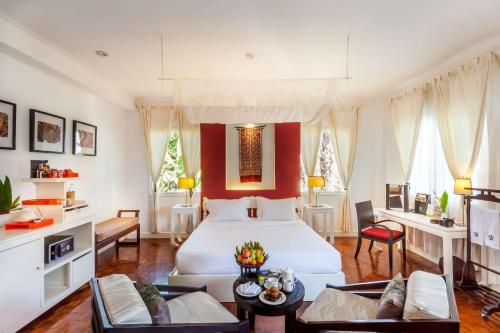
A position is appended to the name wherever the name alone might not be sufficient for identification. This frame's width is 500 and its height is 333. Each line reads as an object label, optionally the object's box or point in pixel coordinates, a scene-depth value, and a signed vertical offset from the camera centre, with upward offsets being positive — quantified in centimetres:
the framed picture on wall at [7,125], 259 +44
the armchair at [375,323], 133 -90
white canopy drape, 264 +75
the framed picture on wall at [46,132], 295 +44
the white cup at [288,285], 200 -95
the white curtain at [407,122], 405 +80
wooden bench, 348 -95
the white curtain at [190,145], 508 +46
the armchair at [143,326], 131 -87
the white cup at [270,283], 198 -92
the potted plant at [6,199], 239 -31
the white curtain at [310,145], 513 +46
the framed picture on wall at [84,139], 371 +44
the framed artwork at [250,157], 506 +21
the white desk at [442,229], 303 -78
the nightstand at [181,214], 464 -87
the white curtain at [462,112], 302 +74
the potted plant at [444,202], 343 -46
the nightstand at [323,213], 463 -87
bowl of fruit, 230 -83
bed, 265 -104
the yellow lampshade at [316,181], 475 -25
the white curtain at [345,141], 513 +55
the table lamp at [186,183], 471 -29
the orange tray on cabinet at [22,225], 244 -57
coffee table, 180 -102
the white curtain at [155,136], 511 +63
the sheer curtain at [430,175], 367 -10
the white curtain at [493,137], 288 +36
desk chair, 360 -96
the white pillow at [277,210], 418 -71
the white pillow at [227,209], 419 -71
